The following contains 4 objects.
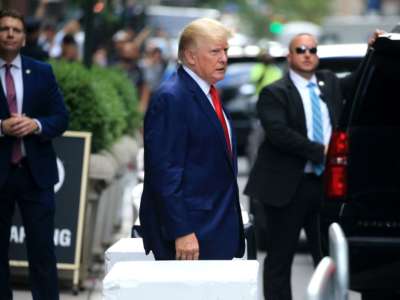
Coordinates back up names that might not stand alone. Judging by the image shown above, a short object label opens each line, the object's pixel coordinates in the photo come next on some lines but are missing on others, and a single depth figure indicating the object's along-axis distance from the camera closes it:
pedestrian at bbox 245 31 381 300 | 17.14
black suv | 14.96
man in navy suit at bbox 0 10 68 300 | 16.06
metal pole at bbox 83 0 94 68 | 25.28
